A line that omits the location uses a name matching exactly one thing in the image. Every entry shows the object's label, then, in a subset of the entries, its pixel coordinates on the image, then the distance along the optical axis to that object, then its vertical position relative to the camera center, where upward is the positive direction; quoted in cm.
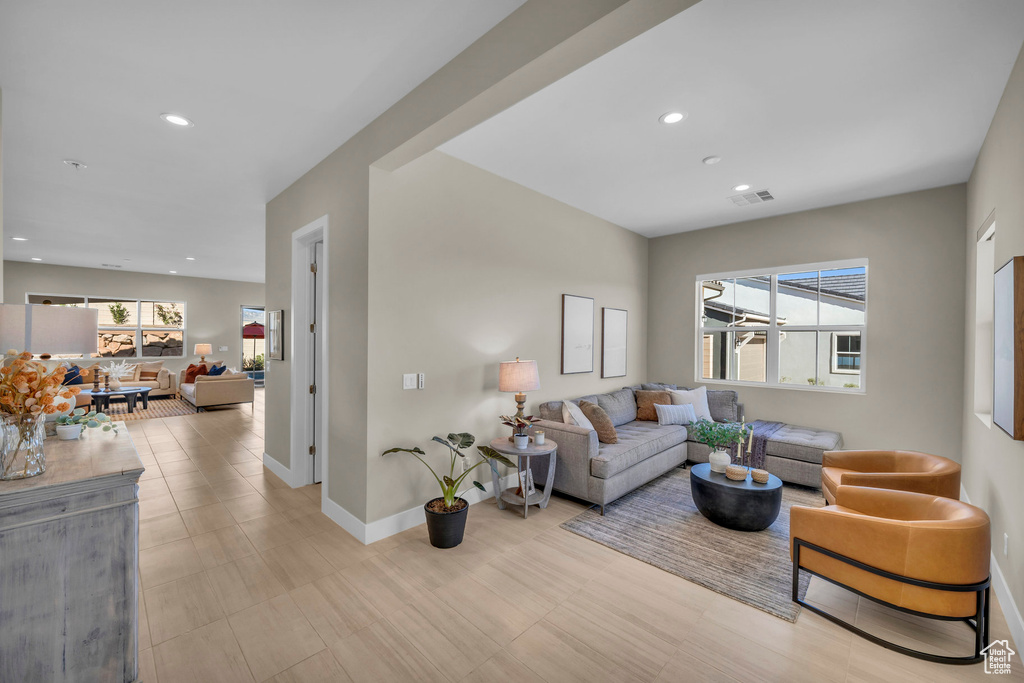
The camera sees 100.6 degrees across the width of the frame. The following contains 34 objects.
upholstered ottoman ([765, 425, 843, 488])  397 -110
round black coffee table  301 -117
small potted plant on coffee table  326 -75
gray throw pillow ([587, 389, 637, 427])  463 -76
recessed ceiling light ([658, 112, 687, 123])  272 +144
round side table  325 -111
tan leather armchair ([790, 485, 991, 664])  188 -102
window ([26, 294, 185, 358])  895 +10
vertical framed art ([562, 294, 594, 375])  459 +4
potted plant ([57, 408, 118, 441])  212 -50
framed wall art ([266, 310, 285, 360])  414 -2
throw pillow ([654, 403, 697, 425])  478 -86
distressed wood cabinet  146 -88
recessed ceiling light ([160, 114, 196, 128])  269 +136
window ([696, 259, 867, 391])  452 +16
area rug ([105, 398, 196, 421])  741 -145
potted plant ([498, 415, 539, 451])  332 -75
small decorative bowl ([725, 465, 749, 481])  314 -98
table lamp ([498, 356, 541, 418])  351 -34
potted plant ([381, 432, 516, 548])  281 -119
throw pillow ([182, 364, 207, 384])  900 -87
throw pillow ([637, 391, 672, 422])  499 -76
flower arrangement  155 -21
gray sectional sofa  346 -102
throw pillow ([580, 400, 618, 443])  386 -78
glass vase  154 -43
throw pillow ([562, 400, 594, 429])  384 -72
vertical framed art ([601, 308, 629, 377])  518 -5
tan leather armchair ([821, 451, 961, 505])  267 -88
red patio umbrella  1080 +5
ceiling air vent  419 +144
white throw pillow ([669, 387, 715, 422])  499 -72
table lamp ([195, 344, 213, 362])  980 -43
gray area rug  243 -141
